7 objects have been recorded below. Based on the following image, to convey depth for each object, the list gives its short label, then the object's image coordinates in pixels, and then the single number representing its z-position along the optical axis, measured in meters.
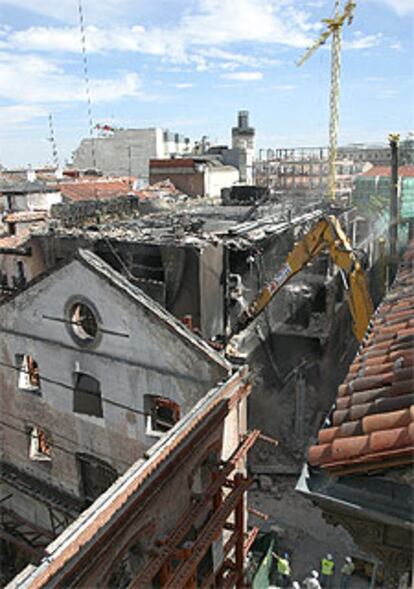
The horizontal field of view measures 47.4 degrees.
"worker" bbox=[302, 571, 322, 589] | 11.79
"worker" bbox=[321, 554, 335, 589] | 12.51
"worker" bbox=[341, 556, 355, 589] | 12.62
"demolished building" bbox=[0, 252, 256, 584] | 13.18
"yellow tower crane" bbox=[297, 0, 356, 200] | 62.62
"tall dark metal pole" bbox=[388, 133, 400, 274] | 23.02
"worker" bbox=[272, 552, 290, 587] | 12.90
